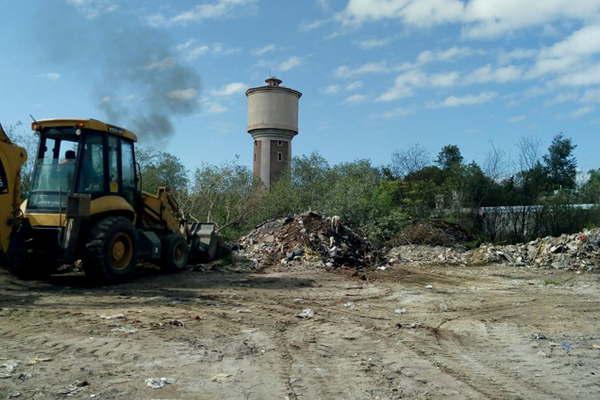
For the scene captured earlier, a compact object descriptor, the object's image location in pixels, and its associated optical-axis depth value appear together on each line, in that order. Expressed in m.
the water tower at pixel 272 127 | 39.34
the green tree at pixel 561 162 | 33.03
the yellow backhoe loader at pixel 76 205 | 9.18
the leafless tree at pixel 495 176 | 26.09
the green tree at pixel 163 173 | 26.40
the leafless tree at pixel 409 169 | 35.32
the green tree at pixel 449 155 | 45.81
